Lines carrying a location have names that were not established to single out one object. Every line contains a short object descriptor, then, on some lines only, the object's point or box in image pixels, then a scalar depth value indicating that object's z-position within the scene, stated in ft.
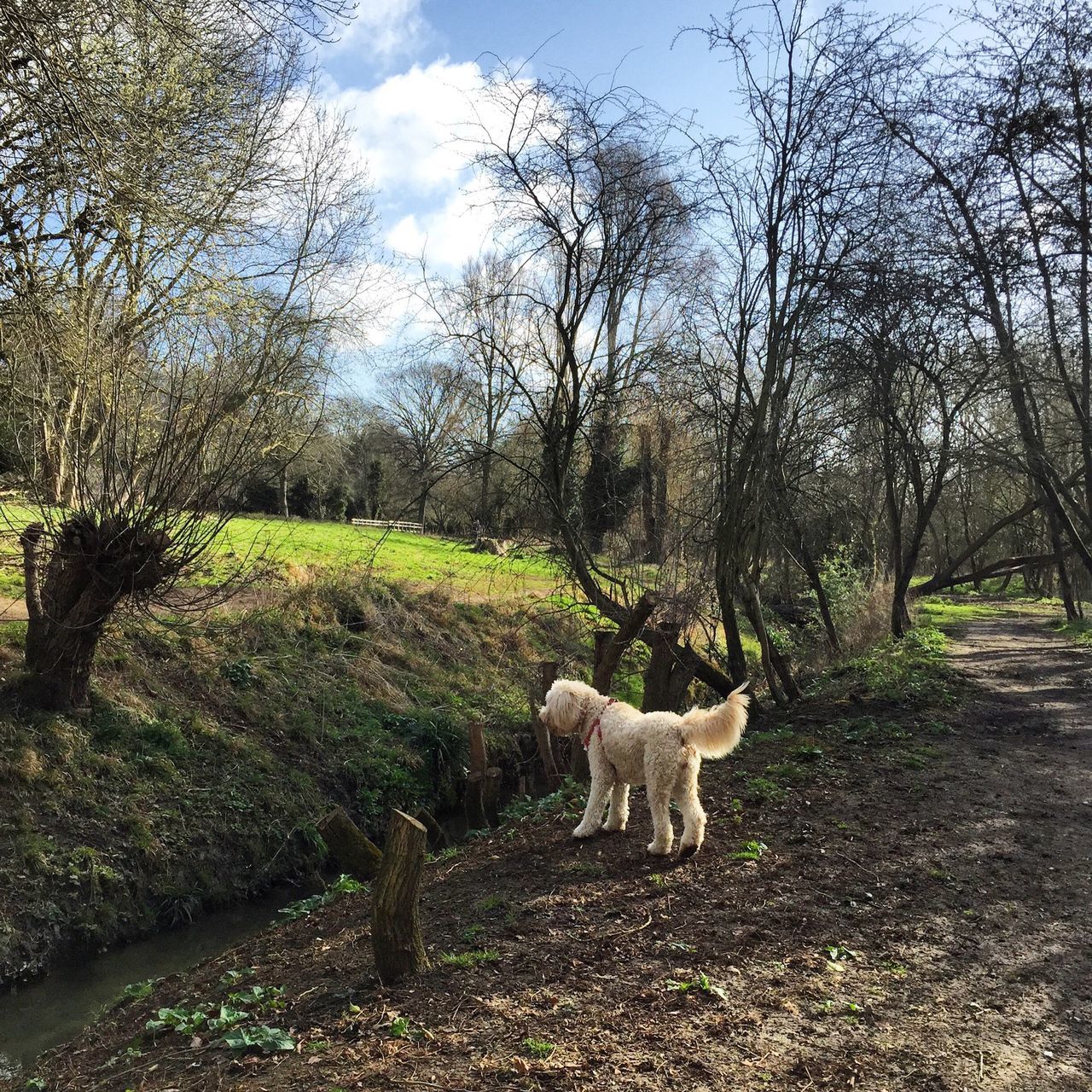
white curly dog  19.76
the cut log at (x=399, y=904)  14.76
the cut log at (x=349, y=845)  23.03
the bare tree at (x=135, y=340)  25.68
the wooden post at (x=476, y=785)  36.86
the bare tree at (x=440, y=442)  34.73
